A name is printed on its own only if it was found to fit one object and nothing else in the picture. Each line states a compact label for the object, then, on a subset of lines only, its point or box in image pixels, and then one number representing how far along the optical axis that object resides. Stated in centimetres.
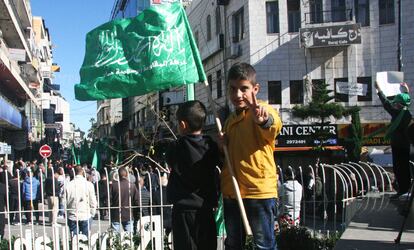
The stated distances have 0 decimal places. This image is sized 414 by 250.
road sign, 2841
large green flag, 600
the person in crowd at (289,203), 804
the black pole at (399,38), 2303
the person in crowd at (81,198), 905
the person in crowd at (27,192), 1416
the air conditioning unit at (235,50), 2958
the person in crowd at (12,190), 1564
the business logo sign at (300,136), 2675
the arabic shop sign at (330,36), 2644
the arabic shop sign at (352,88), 2664
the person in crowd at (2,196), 1095
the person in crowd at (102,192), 1061
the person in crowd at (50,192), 735
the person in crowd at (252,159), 396
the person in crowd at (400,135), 622
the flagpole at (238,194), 381
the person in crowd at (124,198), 951
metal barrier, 735
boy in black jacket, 429
